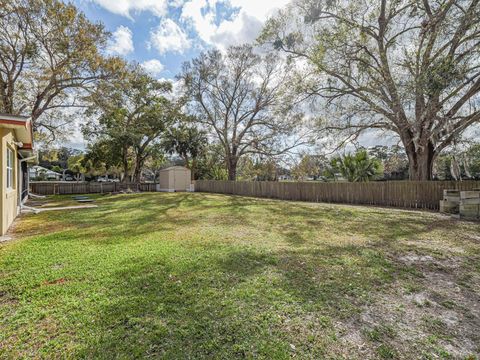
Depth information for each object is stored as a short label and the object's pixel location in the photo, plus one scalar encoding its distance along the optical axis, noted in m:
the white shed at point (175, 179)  24.92
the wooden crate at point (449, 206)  8.51
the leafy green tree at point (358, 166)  20.77
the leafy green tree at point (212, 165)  26.97
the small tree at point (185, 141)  26.61
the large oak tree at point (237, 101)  20.59
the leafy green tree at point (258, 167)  22.25
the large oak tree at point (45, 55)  11.22
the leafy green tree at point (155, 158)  27.17
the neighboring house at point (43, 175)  28.19
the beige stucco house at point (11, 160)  5.40
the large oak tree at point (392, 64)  7.55
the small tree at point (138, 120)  21.62
